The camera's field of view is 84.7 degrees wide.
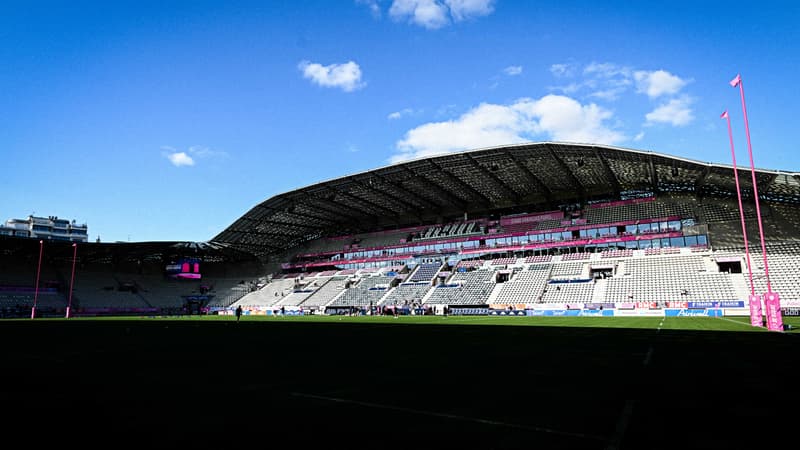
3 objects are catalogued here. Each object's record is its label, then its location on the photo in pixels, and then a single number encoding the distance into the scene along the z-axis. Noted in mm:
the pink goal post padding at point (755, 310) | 25469
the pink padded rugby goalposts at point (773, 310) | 21441
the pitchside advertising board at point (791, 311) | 38438
